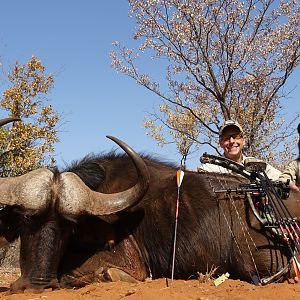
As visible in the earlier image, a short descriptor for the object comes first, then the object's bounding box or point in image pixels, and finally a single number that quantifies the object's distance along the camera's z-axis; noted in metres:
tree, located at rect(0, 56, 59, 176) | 16.69
